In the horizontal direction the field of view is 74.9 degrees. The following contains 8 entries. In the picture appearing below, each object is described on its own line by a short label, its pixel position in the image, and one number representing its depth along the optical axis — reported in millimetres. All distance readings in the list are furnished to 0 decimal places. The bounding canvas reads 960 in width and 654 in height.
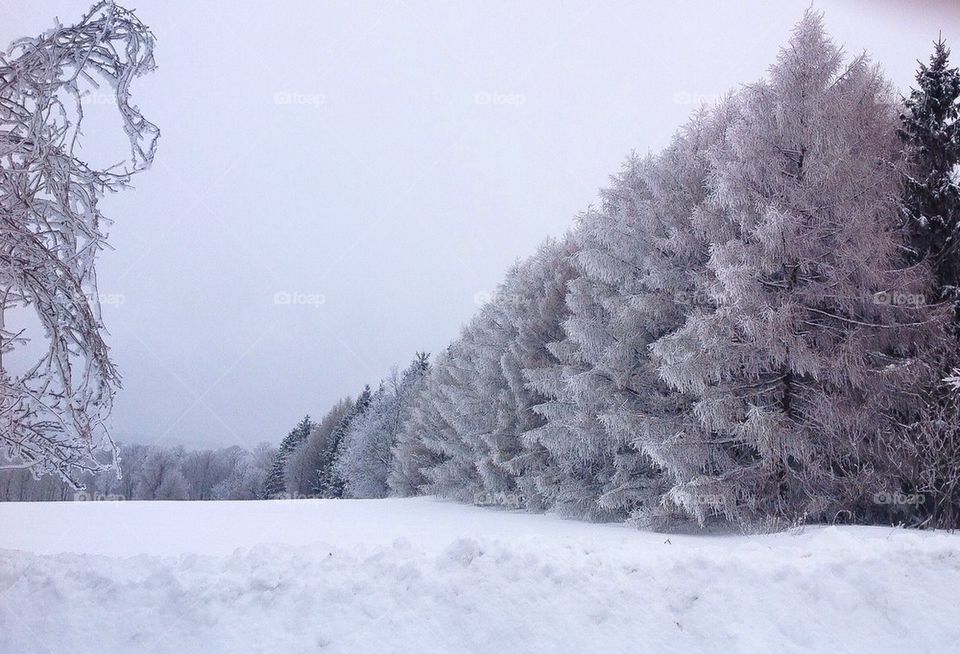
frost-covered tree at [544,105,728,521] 13078
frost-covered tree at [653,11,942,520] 11016
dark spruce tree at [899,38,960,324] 12078
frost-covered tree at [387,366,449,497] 26656
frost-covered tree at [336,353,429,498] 34969
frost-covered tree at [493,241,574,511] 18141
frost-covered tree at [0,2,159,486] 4906
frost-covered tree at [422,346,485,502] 22312
